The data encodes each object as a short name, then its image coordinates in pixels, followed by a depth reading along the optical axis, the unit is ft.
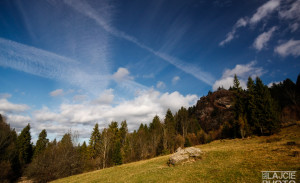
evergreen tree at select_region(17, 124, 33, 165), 208.92
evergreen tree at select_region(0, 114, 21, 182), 119.97
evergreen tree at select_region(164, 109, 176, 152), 176.46
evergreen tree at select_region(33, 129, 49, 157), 233.78
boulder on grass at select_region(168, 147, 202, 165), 68.85
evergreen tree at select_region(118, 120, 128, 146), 248.73
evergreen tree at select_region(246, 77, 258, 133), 144.29
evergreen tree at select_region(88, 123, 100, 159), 196.48
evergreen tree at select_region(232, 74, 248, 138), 142.72
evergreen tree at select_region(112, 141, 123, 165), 148.15
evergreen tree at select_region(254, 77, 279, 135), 133.59
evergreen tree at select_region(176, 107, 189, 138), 253.98
